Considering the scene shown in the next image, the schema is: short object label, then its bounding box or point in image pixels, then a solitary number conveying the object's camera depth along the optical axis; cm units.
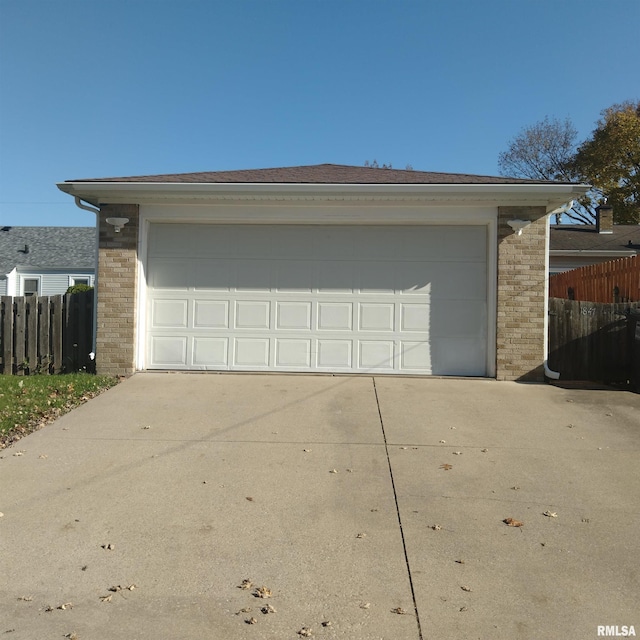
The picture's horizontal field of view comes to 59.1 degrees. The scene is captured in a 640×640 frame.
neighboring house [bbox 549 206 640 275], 1966
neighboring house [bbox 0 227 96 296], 2734
